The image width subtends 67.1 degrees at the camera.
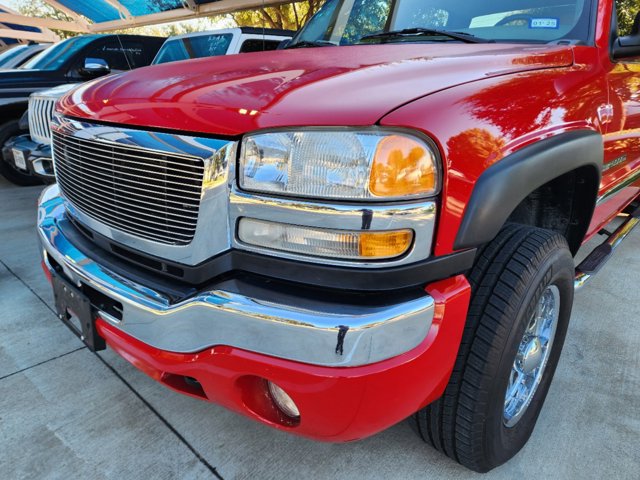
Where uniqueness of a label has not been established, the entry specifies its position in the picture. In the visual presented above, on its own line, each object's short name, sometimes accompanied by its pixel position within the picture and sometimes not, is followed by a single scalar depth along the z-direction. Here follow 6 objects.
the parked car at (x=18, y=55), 7.24
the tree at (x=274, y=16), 13.25
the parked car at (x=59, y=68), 5.79
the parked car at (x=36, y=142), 3.79
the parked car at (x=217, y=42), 5.91
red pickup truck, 1.22
